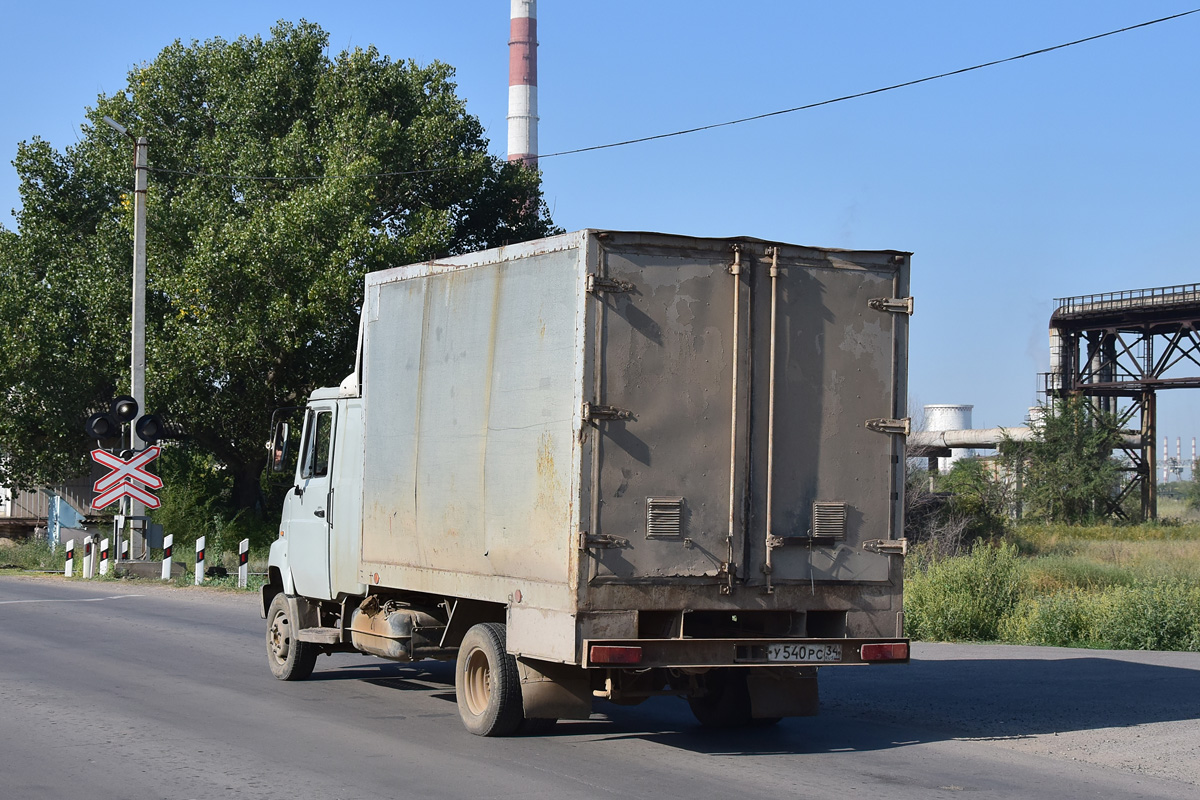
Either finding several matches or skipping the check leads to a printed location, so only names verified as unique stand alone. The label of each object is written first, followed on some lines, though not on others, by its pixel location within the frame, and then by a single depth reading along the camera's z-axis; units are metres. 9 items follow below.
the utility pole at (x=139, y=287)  25.91
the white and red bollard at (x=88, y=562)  26.89
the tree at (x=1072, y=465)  52.16
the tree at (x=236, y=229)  29.61
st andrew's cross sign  25.38
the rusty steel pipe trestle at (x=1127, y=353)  49.81
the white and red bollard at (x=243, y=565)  23.28
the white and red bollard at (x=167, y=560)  25.56
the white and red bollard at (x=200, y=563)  24.15
